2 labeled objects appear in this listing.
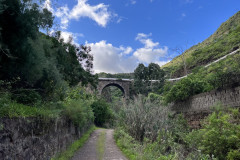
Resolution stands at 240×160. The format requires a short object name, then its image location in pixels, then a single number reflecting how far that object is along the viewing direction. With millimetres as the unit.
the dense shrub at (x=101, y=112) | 22266
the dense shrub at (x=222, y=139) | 5657
